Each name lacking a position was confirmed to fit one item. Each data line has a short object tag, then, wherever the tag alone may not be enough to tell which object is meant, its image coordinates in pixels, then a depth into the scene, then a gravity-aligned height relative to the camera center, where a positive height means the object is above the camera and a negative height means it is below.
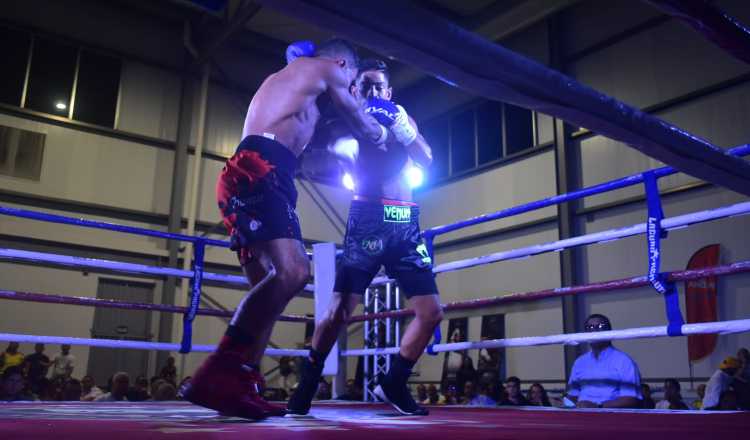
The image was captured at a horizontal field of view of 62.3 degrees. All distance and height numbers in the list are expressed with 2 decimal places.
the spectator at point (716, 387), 5.09 -0.24
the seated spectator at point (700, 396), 6.29 -0.39
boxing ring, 0.79 +0.06
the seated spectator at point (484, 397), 6.64 -0.48
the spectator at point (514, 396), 6.38 -0.44
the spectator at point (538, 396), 6.84 -0.46
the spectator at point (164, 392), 5.32 -0.40
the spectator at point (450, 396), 7.98 -0.56
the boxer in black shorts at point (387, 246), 2.15 +0.37
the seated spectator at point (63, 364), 8.14 -0.29
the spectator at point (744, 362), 5.59 -0.03
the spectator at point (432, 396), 8.43 -0.61
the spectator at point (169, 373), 8.12 -0.37
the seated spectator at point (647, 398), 6.13 -0.40
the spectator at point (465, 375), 8.40 -0.31
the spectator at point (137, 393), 6.34 -0.51
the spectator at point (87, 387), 7.24 -0.53
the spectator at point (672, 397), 6.21 -0.39
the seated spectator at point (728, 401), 4.78 -0.32
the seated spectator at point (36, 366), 7.59 -0.30
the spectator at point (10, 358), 7.53 -0.21
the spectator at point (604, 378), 3.37 -0.12
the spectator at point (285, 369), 9.83 -0.33
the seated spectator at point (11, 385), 5.27 -0.38
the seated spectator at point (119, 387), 5.97 -0.41
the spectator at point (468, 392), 7.32 -0.47
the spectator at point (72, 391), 6.31 -0.51
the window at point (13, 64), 8.62 +3.81
